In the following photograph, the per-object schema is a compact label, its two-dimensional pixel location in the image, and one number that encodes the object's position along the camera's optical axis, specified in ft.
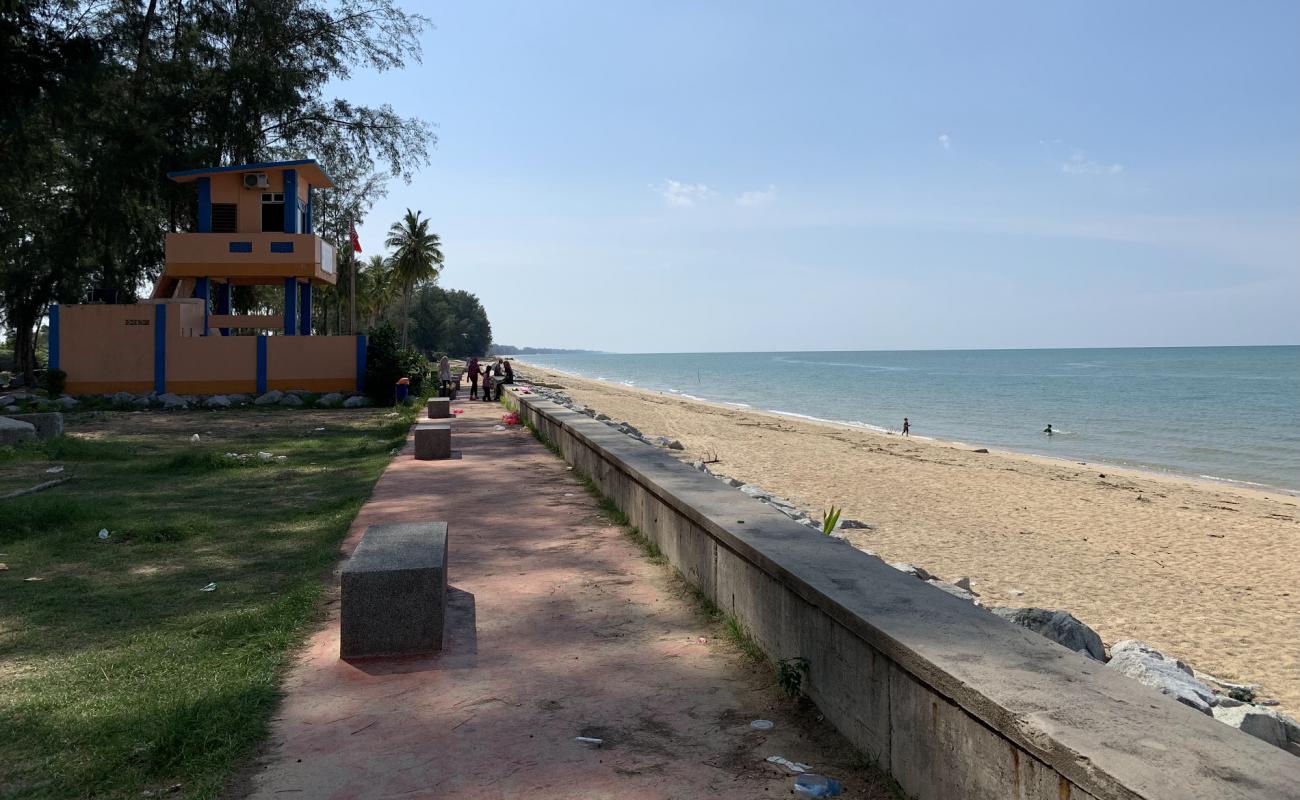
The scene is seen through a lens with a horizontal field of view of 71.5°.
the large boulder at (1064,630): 17.08
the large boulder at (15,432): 50.53
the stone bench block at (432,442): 43.60
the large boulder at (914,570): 22.97
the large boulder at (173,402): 85.54
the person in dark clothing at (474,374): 95.45
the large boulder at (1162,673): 14.34
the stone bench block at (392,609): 15.70
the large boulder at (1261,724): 12.86
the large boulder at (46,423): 54.13
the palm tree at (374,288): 266.57
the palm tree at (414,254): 228.84
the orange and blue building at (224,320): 88.17
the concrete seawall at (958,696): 7.16
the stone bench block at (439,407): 63.62
